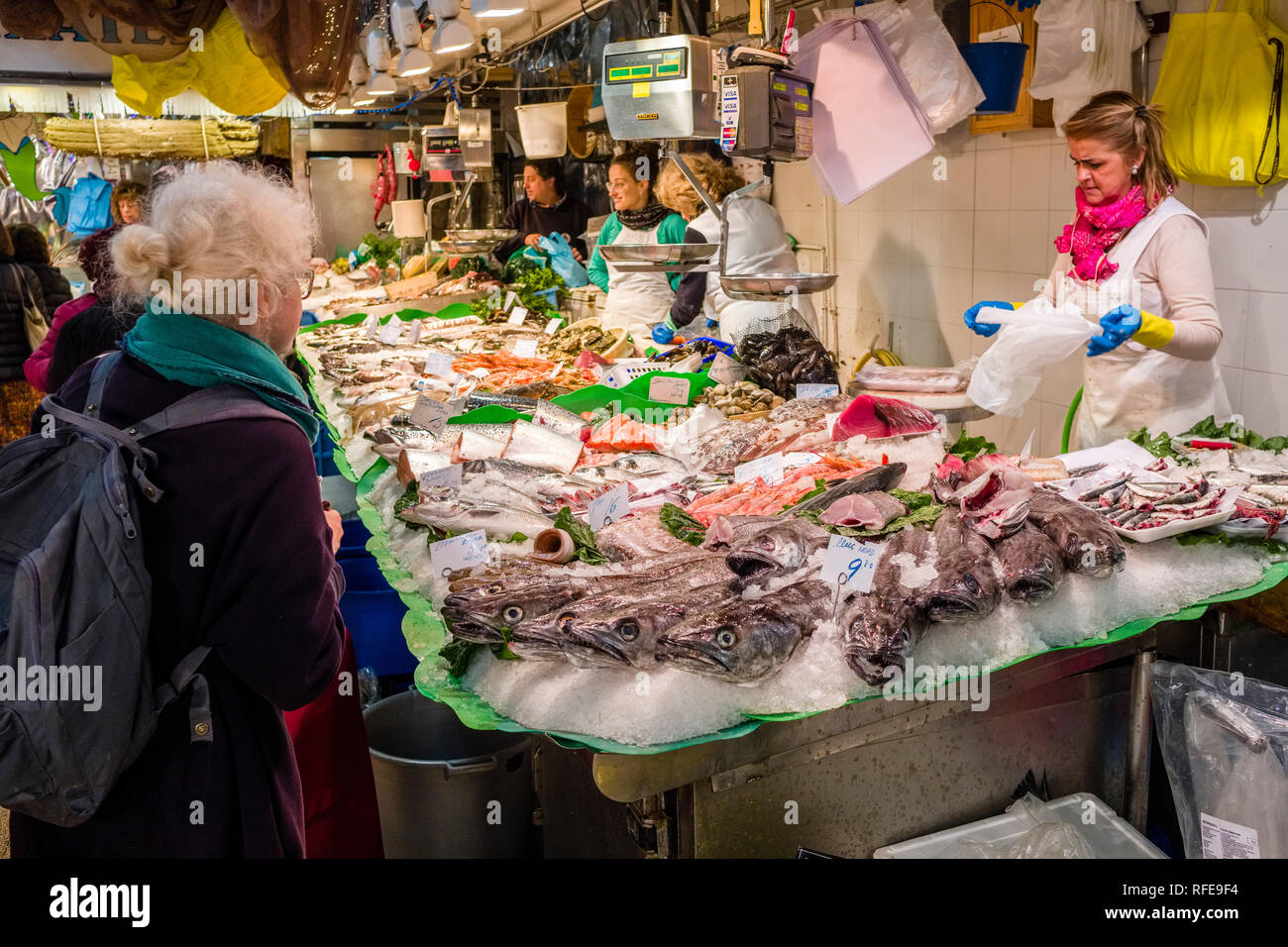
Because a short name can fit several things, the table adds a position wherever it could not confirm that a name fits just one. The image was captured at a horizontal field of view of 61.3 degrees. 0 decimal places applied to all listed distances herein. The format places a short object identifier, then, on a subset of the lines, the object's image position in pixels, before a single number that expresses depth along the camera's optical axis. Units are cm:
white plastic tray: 243
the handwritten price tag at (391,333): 698
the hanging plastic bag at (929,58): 486
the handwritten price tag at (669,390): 452
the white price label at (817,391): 432
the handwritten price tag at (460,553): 270
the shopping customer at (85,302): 350
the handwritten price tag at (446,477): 338
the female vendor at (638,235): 653
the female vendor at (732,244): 573
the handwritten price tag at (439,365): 555
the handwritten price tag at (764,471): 329
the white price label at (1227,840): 244
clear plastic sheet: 245
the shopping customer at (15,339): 640
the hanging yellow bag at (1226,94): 376
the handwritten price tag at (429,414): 428
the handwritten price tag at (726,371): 478
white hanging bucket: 832
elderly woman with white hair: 193
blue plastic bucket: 497
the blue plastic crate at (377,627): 396
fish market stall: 211
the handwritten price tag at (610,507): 297
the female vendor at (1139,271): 356
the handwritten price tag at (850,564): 229
